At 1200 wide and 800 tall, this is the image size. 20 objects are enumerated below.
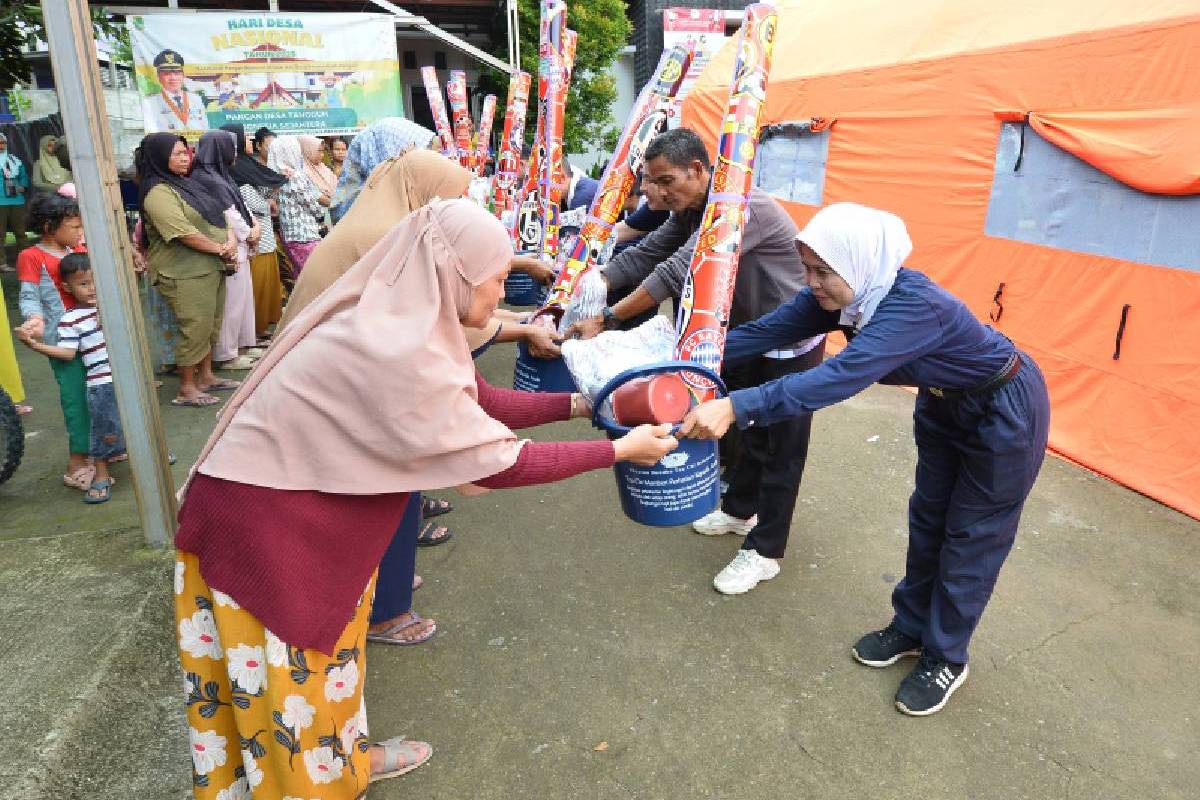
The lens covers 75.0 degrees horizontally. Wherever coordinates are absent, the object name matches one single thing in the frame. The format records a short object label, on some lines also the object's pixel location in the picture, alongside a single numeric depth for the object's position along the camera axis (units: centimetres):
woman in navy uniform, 209
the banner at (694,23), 1577
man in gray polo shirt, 291
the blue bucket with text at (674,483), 214
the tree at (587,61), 1388
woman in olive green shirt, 463
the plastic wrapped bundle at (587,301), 318
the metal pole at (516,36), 1076
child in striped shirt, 358
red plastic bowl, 205
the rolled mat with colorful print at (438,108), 902
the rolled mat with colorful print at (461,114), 888
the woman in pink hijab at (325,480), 153
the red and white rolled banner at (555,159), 457
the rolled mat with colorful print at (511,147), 676
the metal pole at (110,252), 264
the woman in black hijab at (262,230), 632
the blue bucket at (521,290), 648
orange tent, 387
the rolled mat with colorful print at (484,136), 884
